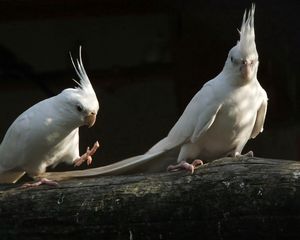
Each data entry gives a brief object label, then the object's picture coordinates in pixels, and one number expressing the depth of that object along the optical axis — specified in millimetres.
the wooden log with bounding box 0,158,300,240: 5980
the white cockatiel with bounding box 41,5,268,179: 7012
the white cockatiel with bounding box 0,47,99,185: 7207
